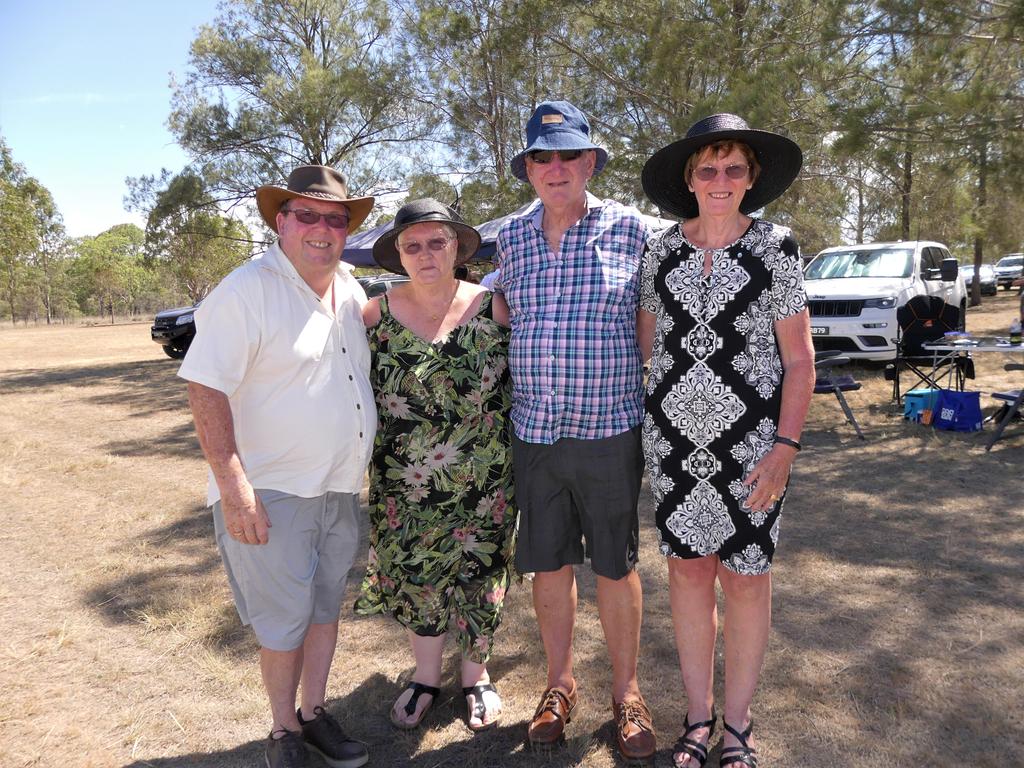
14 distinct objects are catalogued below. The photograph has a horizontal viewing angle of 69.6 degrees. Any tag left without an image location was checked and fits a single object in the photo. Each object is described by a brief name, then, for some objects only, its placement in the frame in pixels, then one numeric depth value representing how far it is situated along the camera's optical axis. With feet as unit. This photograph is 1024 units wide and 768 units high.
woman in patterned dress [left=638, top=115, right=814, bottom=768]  7.20
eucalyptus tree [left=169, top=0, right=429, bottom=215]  51.31
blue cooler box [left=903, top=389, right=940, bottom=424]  23.67
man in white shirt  7.27
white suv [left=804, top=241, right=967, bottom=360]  29.53
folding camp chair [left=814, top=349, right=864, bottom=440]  21.63
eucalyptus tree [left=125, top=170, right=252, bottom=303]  53.62
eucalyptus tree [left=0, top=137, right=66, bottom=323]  101.65
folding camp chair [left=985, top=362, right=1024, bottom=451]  20.31
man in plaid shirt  7.92
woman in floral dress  8.41
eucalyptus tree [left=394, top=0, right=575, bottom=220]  38.06
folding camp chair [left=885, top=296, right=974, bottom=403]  25.23
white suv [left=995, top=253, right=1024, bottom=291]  96.89
